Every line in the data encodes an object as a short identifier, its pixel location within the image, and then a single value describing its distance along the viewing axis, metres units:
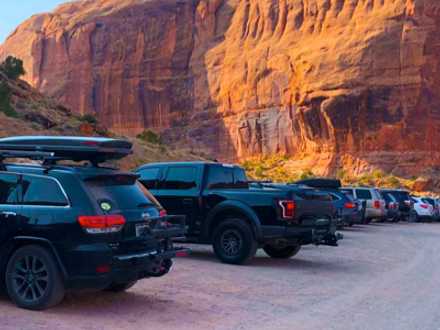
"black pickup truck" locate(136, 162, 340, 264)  12.32
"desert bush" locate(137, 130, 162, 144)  52.07
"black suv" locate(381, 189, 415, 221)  32.31
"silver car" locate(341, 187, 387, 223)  28.20
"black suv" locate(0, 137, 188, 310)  7.43
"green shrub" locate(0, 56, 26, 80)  42.91
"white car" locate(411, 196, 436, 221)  34.12
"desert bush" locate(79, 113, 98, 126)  40.47
